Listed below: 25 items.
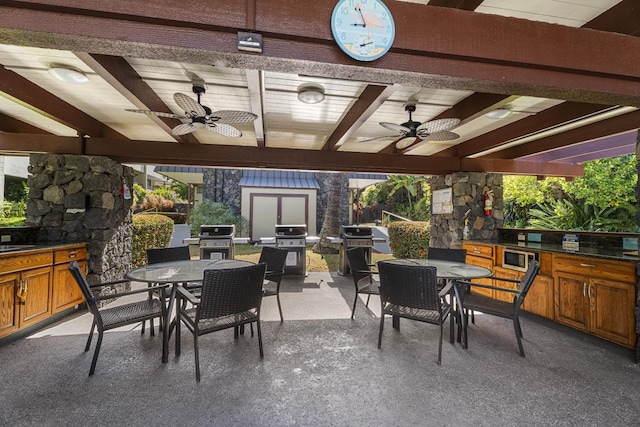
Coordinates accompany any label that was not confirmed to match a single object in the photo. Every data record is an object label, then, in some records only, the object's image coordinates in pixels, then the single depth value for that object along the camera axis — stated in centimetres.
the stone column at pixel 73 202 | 407
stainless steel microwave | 375
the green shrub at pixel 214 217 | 1060
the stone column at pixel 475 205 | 532
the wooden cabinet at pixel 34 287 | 284
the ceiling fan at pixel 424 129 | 312
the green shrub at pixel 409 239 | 700
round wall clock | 156
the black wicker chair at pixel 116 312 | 234
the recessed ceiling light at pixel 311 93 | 287
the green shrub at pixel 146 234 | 604
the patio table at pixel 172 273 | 254
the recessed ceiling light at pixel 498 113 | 333
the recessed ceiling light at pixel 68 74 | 254
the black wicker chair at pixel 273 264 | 347
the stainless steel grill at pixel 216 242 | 568
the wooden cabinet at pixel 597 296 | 272
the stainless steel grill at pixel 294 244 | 591
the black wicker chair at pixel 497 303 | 268
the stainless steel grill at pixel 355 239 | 614
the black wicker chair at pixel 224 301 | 233
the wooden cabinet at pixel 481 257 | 441
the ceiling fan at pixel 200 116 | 275
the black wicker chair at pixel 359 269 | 347
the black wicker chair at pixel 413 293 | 257
